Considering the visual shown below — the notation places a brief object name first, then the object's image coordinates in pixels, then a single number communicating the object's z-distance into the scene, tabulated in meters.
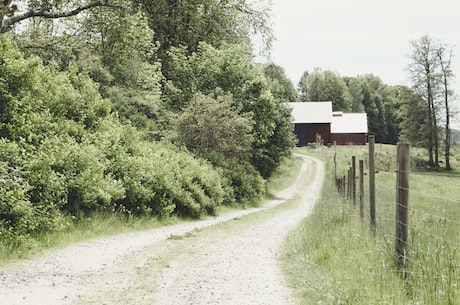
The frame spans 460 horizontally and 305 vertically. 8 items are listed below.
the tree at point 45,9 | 21.61
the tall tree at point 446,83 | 63.47
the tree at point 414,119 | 62.53
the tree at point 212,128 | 27.14
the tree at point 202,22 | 37.34
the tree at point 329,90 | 118.74
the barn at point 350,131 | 85.79
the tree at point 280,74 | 98.88
